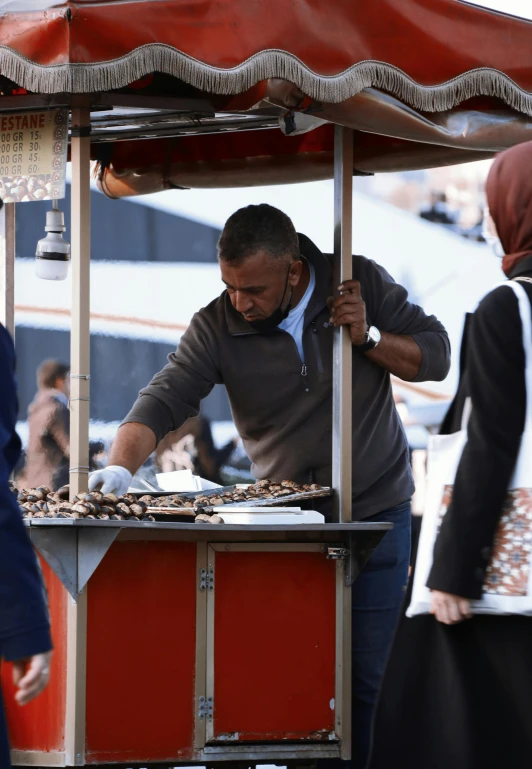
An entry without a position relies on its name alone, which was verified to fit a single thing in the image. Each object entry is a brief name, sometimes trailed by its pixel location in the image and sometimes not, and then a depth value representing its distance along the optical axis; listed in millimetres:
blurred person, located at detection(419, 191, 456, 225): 18109
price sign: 8727
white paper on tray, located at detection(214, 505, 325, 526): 8984
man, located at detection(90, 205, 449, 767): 9922
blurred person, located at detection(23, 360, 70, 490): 18062
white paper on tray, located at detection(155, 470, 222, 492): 11430
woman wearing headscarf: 5934
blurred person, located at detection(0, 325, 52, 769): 4848
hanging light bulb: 10391
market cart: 8102
